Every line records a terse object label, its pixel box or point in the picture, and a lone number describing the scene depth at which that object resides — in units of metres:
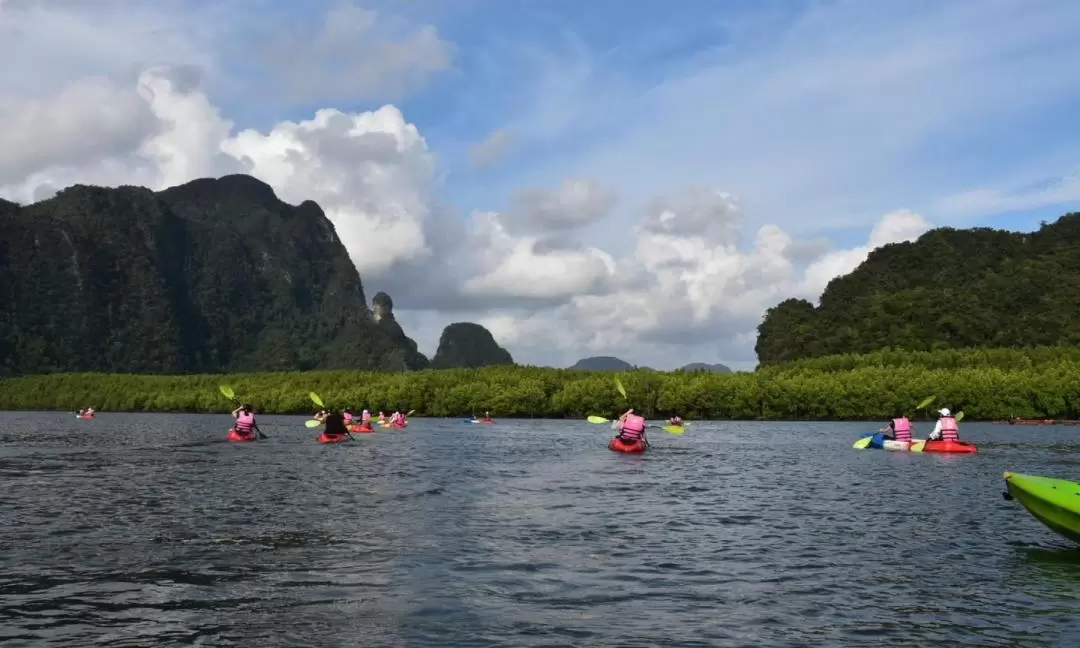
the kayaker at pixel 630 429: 41.91
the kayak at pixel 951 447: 41.64
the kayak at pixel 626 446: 41.72
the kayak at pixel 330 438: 47.44
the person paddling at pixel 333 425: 47.59
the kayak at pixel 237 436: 48.44
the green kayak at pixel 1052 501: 16.81
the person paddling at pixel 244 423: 48.44
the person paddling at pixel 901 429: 45.38
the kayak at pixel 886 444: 44.62
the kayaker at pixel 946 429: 42.38
